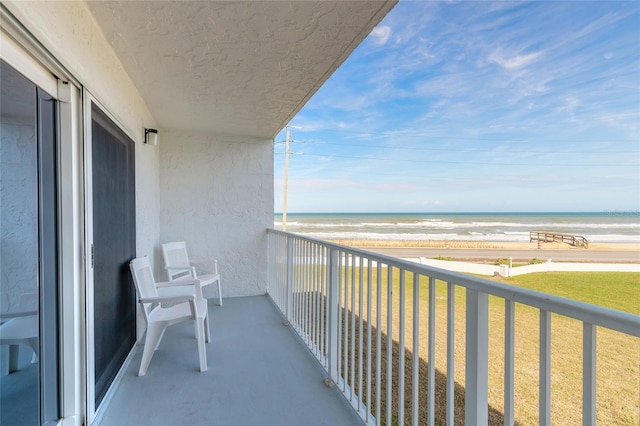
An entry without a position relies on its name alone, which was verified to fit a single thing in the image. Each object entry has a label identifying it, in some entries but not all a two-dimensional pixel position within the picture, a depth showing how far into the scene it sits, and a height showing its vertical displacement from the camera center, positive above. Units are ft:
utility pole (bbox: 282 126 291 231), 41.81 +5.55
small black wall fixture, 10.01 +2.63
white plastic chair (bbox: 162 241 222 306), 11.04 -2.12
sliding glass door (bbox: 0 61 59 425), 3.48 -0.57
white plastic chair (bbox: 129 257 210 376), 7.12 -2.68
